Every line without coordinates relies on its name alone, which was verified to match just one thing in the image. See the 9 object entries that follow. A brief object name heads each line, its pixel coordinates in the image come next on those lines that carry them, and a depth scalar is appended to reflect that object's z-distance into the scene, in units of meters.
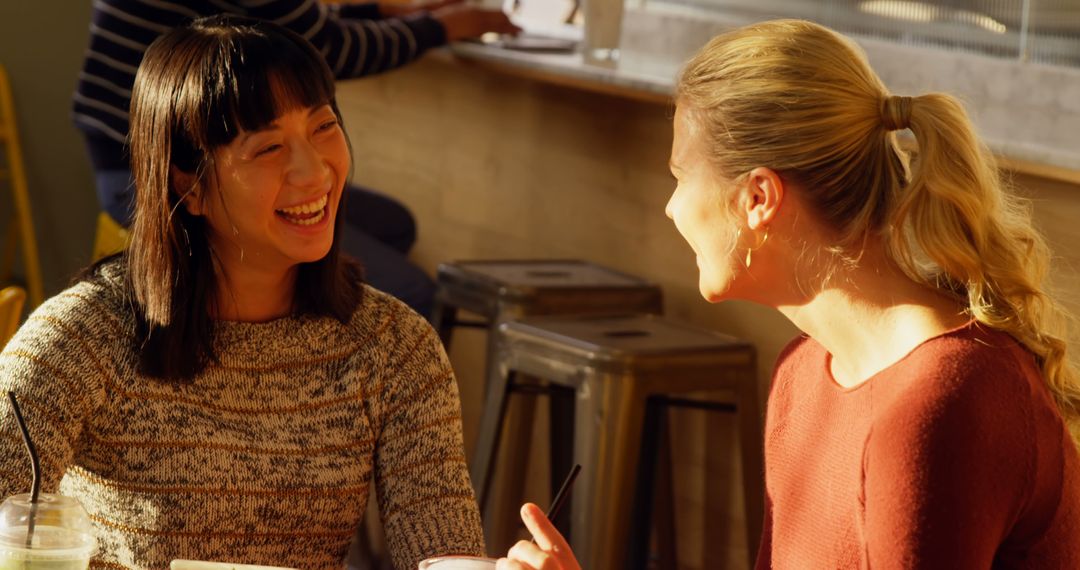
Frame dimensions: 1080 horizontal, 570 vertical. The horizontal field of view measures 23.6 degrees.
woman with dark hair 2.83
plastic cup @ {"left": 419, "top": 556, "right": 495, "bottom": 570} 2.40
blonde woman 2.44
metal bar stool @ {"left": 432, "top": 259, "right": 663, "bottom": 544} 3.93
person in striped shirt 4.01
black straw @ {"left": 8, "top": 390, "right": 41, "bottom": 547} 2.40
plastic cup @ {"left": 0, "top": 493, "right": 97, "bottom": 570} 2.39
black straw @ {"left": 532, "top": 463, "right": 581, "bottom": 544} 2.47
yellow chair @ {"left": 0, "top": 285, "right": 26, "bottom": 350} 3.03
